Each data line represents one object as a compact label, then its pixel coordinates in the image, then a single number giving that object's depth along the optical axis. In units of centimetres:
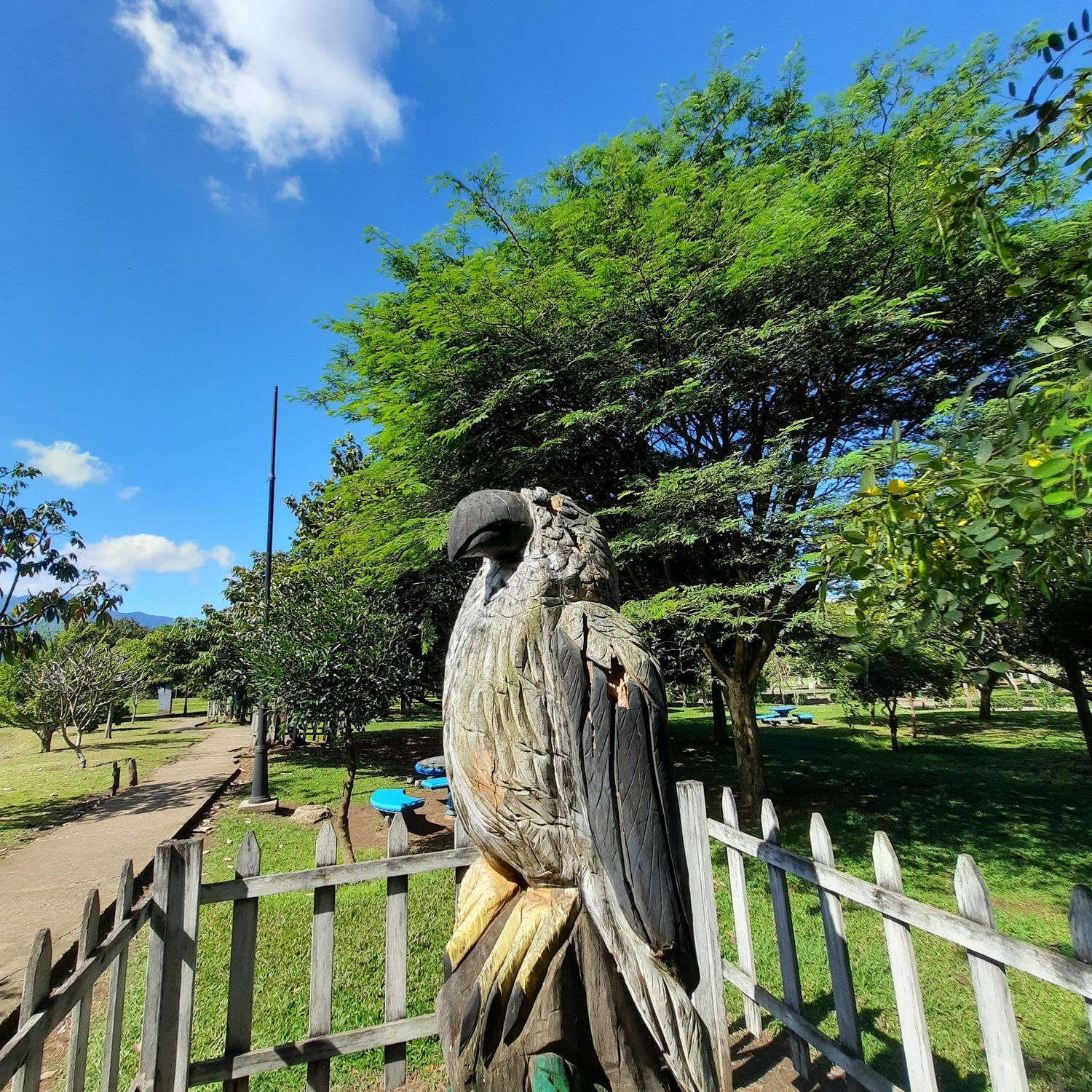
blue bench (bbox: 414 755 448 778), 941
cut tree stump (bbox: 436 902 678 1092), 134
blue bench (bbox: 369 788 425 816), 782
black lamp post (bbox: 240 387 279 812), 928
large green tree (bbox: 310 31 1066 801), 563
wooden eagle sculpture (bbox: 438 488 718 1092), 131
